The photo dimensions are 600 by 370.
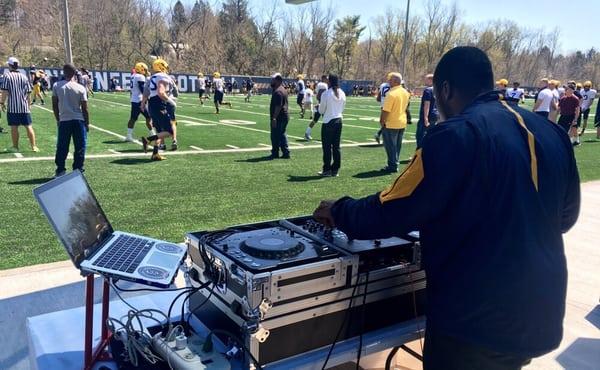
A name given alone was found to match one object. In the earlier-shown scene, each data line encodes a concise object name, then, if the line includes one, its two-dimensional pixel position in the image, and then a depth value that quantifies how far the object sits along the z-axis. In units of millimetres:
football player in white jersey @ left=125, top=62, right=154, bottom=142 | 12002
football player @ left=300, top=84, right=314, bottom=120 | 20391
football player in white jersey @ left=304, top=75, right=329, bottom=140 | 13914
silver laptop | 1910
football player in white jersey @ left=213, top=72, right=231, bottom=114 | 22281
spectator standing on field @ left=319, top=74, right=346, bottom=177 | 8844
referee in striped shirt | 9773
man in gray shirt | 7840
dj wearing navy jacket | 1708
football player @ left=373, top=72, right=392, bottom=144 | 14398
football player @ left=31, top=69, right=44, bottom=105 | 22042
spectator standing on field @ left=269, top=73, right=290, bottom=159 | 10172
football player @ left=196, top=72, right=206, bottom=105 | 27944
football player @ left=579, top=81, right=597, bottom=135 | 18589
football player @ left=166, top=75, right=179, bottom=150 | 10350
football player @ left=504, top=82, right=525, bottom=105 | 21016
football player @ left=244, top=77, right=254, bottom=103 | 33709
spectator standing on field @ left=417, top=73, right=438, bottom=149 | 10219
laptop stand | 2041
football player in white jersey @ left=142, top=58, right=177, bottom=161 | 9797
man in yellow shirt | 9242
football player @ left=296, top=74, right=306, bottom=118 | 21927
